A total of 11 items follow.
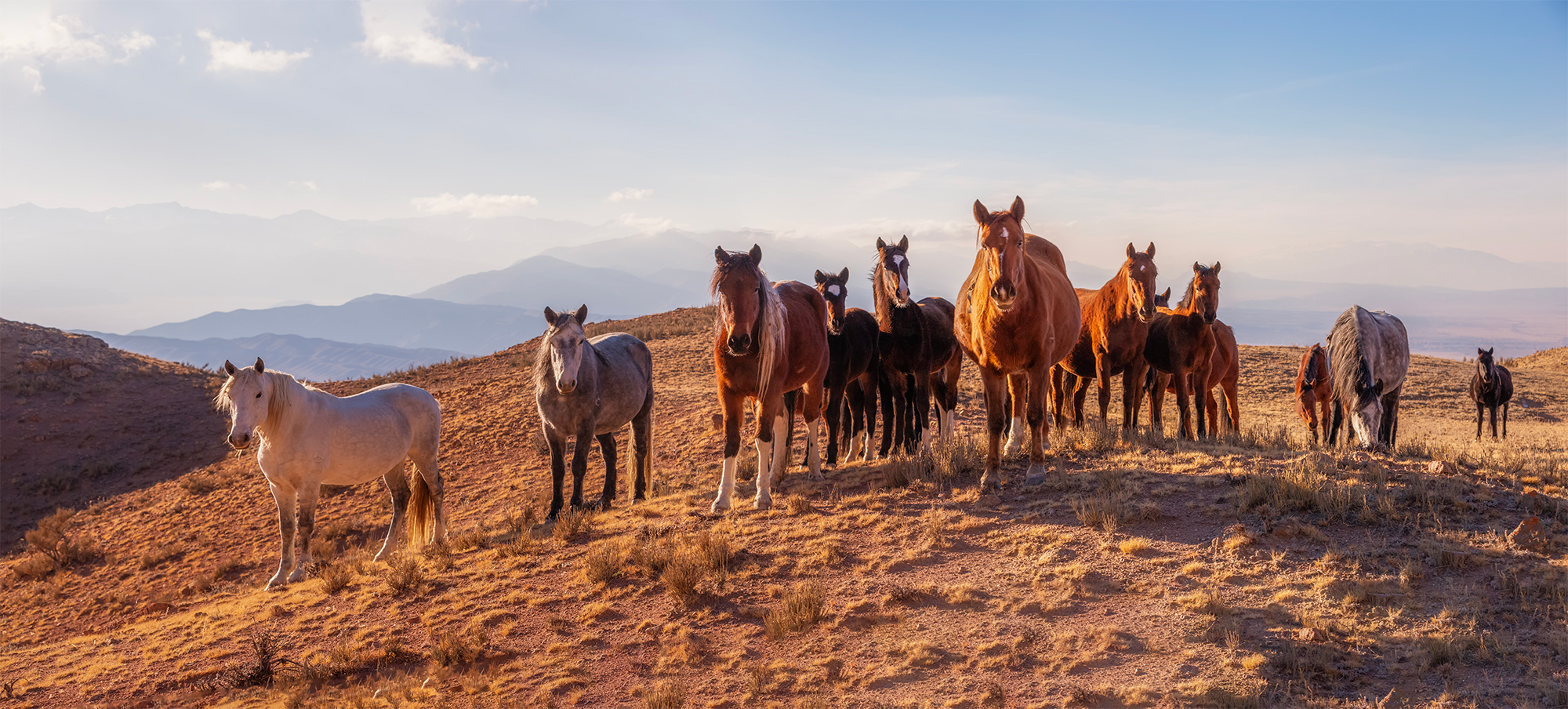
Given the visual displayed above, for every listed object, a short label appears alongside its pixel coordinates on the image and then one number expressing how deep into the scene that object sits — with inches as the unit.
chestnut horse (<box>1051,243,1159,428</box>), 396.2
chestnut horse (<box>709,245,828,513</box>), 293.6
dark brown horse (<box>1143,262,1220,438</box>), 426.3
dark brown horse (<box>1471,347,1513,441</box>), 725.3
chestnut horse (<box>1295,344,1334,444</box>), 566.9
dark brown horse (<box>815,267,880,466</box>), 401.1
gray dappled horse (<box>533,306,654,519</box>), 344.5
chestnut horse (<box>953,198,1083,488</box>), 283.3
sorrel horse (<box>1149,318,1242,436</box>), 497.0
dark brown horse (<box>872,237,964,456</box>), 394.3
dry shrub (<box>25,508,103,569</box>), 504.4
